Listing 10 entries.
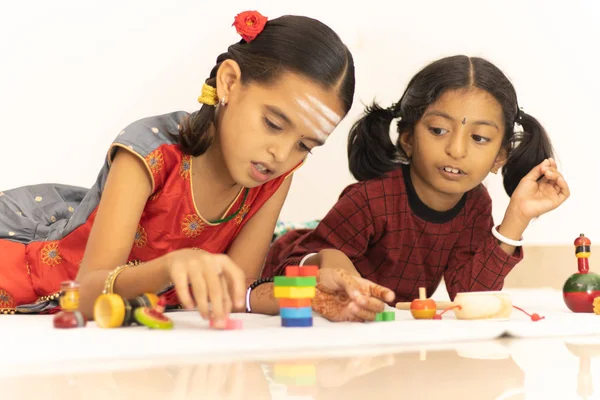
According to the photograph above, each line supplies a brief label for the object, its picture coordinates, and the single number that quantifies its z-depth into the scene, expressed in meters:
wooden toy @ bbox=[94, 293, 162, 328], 1.34
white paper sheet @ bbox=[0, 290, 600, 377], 1.23
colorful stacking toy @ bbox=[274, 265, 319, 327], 1.39
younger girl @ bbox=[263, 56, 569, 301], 1.79
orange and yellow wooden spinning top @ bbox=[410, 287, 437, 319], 1.53
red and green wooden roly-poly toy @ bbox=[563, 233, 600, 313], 1.63
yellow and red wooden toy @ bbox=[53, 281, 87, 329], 1.31
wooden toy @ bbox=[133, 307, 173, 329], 1.33
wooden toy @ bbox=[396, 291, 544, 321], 1.50
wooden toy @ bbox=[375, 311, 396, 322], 1.48
